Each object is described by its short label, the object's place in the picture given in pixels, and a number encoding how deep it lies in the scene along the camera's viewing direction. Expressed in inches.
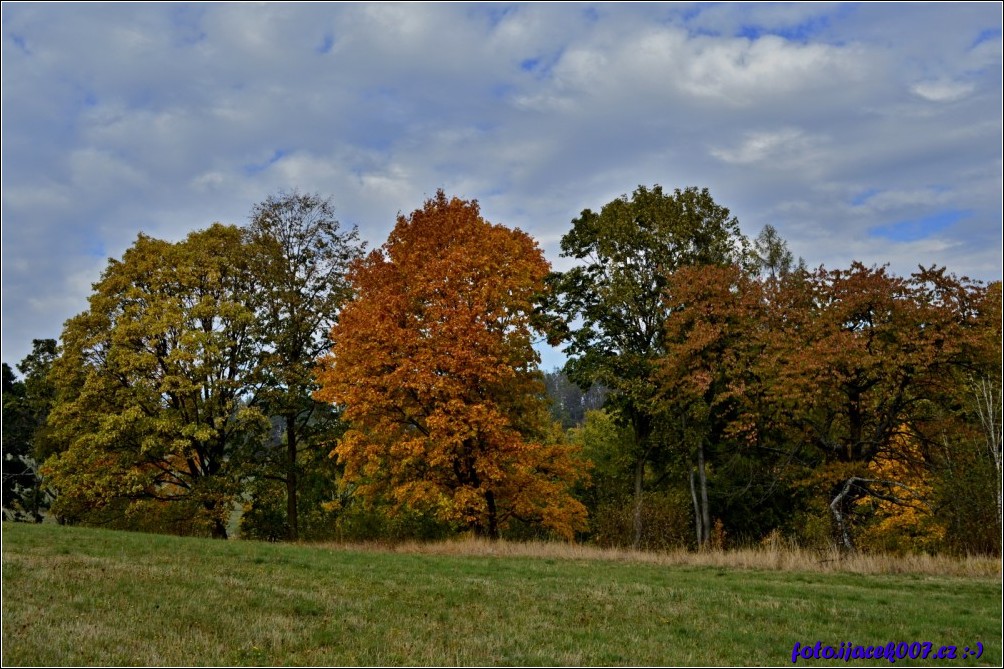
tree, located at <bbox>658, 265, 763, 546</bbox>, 955.3
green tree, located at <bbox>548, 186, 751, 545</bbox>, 1118.4
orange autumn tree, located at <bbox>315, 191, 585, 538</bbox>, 926.4
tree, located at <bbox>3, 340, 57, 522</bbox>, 1417.6
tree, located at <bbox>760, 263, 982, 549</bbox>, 842.8
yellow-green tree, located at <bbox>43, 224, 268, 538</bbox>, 1102.4
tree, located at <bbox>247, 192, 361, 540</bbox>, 1182.9
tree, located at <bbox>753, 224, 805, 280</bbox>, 1390.3
